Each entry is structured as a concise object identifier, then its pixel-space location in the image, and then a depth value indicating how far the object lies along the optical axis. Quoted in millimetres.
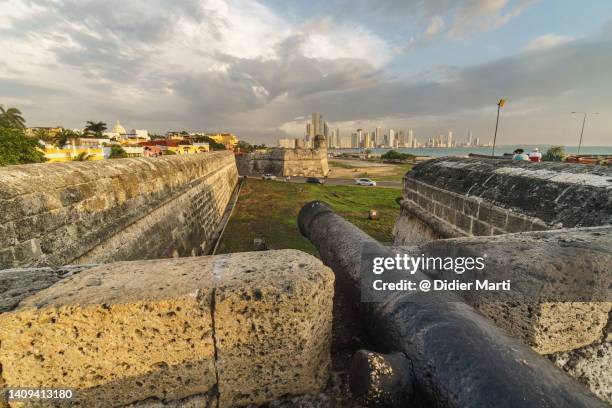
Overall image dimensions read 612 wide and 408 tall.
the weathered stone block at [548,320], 1478
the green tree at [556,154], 22547
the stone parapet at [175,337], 1008
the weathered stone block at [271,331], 1065
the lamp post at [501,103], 14148
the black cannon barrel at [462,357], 828
